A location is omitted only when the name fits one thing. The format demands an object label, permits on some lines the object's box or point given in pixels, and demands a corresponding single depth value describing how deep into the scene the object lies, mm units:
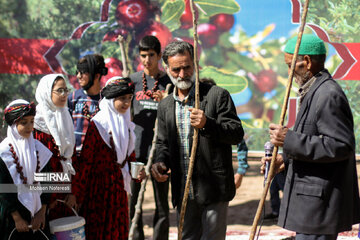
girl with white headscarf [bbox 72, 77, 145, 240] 4570
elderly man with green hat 3125
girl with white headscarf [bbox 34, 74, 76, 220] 4496
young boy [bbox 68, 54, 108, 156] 5270
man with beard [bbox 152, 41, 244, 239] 3871
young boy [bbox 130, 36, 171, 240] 5480
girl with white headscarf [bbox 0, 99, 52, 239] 3984
